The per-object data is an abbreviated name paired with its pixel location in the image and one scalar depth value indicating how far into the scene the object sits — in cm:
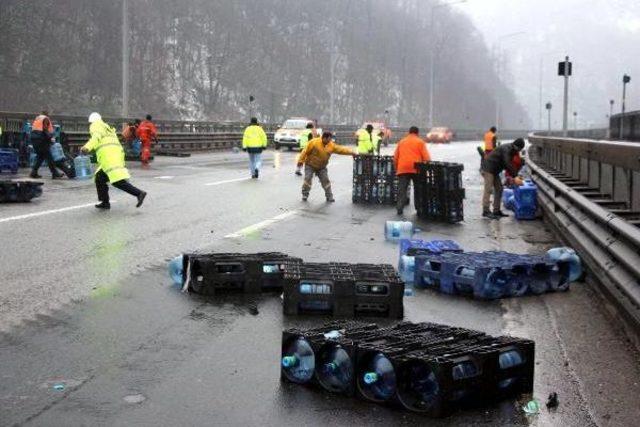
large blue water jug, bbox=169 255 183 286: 901
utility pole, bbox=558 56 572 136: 2461
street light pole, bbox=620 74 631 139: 3125
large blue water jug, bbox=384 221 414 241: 1335
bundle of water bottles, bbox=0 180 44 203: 1632
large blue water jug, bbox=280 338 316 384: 558
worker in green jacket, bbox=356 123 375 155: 3203
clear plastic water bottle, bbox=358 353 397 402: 518
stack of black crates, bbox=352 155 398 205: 1905
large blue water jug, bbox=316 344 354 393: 537
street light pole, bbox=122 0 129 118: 3675
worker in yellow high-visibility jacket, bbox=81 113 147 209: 1564
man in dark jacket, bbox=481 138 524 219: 1684
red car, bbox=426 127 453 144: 7719
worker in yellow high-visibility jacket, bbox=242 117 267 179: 2481
